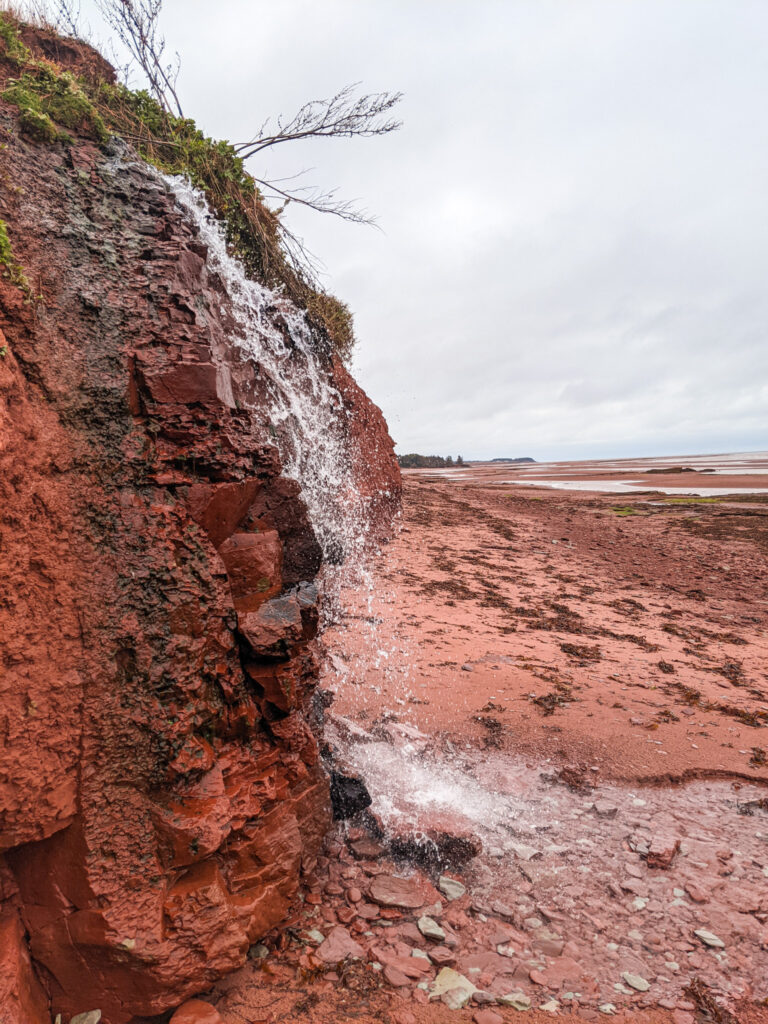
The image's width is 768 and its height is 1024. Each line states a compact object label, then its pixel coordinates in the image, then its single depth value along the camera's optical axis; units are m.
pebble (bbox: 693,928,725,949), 2.98
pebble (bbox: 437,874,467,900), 3.23
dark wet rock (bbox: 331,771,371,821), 3.64
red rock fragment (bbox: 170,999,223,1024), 2.26
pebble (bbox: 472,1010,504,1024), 2.44
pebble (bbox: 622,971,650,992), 2.70
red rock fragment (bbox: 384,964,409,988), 2.59
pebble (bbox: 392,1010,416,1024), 2.39
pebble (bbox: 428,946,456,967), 2.75
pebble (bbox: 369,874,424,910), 3.10
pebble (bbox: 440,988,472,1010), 2.51
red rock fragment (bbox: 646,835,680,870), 3.61
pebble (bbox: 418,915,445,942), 2.90
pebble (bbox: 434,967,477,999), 2.58
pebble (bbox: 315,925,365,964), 2.70
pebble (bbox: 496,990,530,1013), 2.54
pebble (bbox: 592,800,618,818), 4.14
